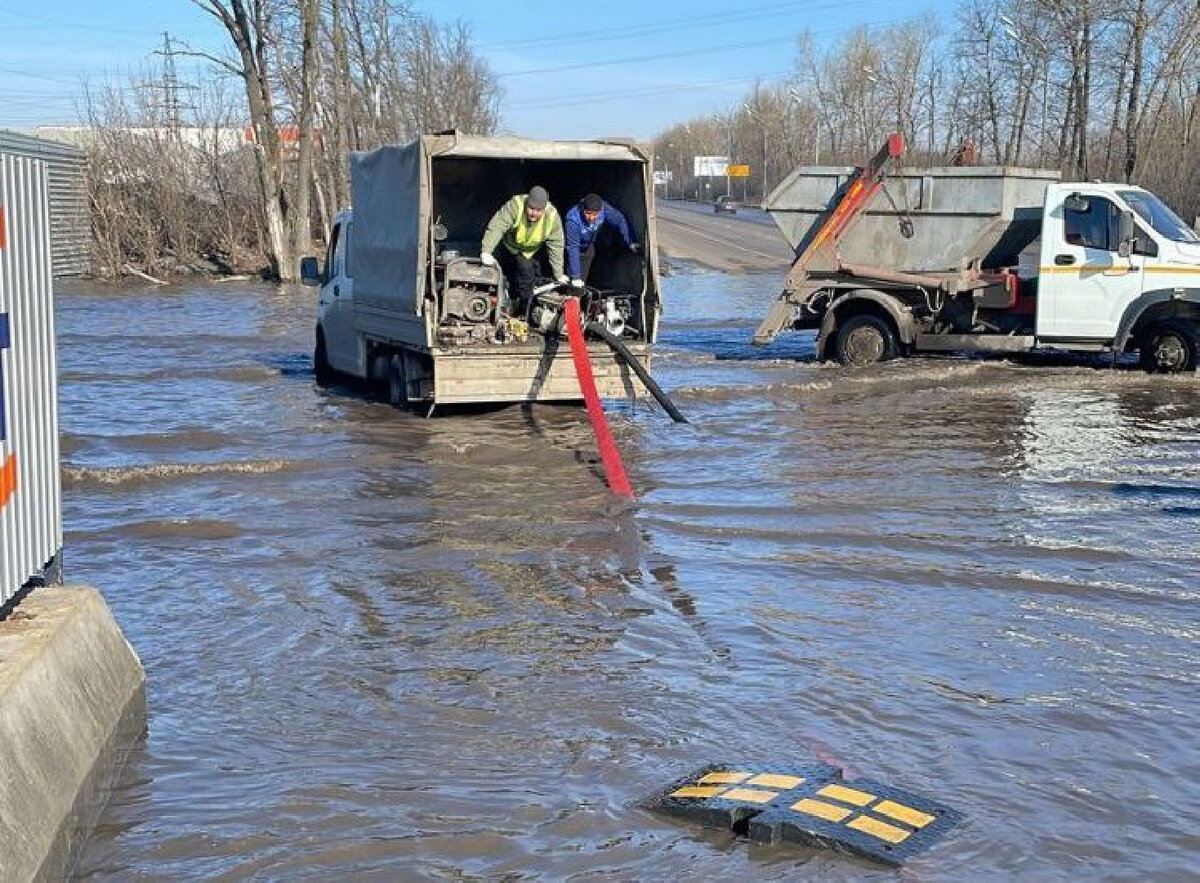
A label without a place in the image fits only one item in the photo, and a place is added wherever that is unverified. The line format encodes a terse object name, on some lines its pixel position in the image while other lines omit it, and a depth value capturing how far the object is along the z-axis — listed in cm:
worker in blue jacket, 1428
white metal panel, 529
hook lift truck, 1703
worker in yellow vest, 1391
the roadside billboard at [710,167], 12638
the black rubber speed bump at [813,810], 487
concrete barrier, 455
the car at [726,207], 8350
